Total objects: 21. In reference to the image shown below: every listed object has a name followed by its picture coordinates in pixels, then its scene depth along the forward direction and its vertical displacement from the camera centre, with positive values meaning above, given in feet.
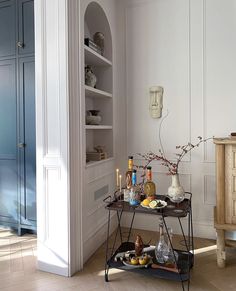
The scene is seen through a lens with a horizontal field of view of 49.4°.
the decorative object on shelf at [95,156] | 9.72 -0.74
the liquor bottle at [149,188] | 7.69 -1.56
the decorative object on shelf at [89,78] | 9.29 +2.15
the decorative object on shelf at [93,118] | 9.64 +0.71
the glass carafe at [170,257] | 7.14 -3.49
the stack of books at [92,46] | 8.84 +3.27
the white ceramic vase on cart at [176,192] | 7.73 -1.68
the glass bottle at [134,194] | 7.53 -1.70
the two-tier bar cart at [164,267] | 6.79 -3.62
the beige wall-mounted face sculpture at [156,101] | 10.52 +1.45
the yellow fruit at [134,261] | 7.25 -3.53
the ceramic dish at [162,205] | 7.14 -1.95
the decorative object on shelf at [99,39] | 10.28 +3.92
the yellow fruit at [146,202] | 7.27 -1.87
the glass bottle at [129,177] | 7.95 -1.27
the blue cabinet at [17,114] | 9.99 +0.93
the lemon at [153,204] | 7.14 -1.90
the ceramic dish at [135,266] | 7.16 -3.61
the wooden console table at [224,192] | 7.85 -1.75
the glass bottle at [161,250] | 7.32 -3.25
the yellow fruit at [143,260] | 7.23 -3.51
